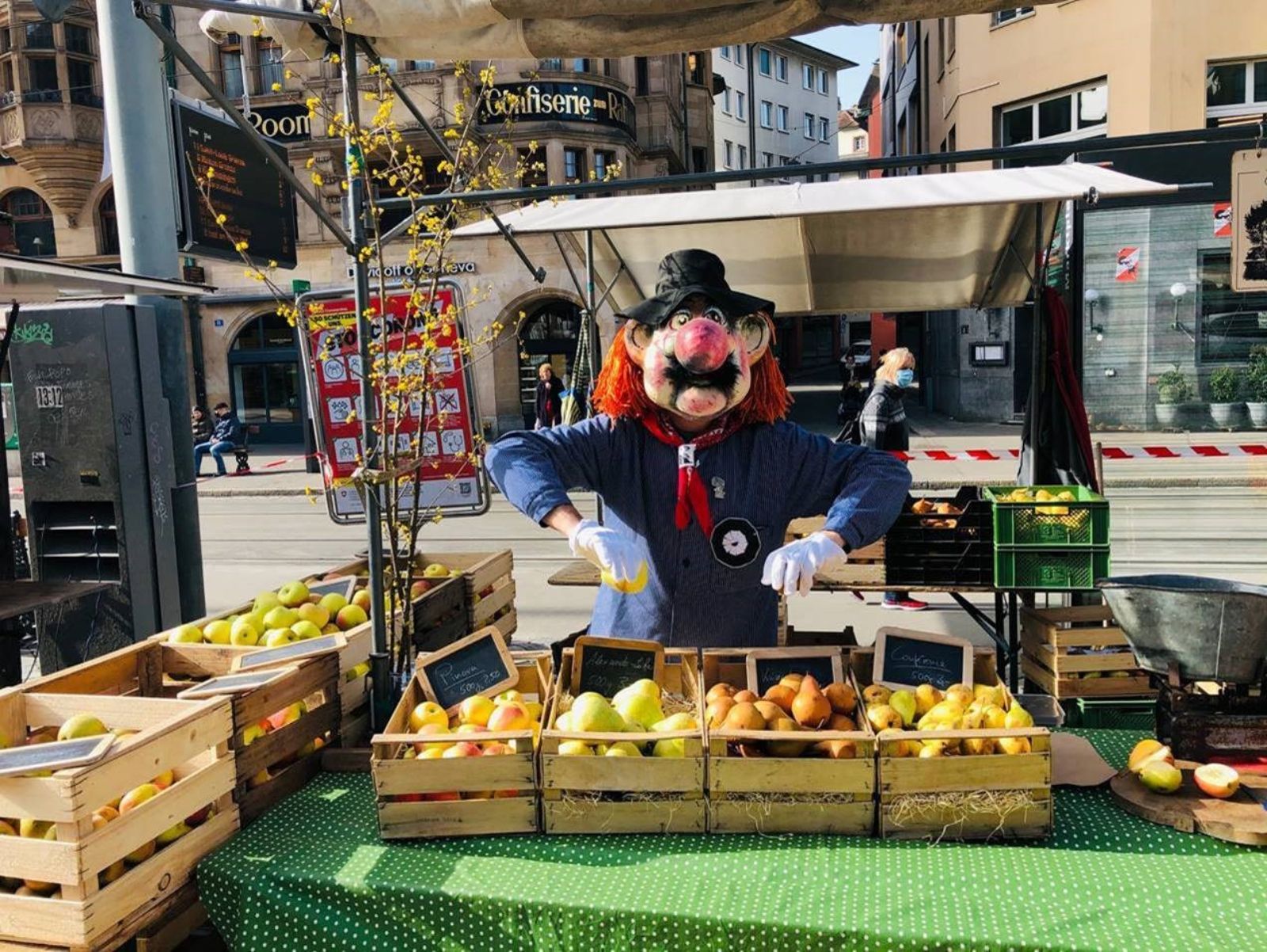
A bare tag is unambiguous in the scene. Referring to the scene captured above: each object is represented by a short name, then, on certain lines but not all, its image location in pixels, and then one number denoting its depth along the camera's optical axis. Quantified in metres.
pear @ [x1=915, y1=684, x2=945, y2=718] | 2.63
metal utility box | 6.07
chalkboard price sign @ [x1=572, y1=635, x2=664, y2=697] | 2.75
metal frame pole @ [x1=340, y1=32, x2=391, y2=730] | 3.05
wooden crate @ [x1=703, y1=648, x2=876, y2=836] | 2.29
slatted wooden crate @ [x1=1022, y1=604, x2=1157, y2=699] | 4.13
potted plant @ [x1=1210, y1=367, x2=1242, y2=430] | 17.38
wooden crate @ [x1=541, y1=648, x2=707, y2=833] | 2.31
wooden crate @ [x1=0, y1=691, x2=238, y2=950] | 2.05
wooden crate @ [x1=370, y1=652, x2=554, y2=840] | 2.33
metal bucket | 2.51
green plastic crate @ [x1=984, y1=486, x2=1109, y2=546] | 4.47
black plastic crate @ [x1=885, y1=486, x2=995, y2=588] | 4.90
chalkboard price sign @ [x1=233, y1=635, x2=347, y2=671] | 2.93
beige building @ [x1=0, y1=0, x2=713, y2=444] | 24.20
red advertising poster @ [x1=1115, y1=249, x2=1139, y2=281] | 17.95
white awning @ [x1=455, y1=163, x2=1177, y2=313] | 4.74
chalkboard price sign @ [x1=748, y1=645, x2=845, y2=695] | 2.79
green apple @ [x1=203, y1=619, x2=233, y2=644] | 3.44
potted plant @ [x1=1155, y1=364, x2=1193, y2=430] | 17.80
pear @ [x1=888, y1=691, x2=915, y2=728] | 2.56
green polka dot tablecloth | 1.97
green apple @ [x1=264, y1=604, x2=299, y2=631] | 3.50
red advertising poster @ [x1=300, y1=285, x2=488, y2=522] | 6.42
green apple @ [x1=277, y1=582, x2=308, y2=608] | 3.81
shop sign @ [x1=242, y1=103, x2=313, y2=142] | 24.77
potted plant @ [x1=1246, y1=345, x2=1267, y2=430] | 17.19
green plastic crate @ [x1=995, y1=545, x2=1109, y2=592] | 4.50
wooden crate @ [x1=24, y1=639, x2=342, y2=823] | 2.57
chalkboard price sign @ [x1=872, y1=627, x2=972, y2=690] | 2.79
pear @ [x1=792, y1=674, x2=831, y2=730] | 2.45
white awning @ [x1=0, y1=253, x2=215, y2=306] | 4.05
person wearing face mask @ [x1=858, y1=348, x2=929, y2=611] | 8.42
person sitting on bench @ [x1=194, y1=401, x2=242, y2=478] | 19.55
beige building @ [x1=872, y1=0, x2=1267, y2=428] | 16.84
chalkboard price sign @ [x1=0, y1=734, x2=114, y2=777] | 2.09
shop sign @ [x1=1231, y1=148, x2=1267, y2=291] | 4.18
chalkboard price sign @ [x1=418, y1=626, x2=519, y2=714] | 2.78
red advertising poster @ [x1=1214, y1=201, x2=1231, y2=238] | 17.12
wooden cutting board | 2.27
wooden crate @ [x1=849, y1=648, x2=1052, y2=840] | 2.27
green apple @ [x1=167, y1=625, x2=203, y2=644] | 3.37
